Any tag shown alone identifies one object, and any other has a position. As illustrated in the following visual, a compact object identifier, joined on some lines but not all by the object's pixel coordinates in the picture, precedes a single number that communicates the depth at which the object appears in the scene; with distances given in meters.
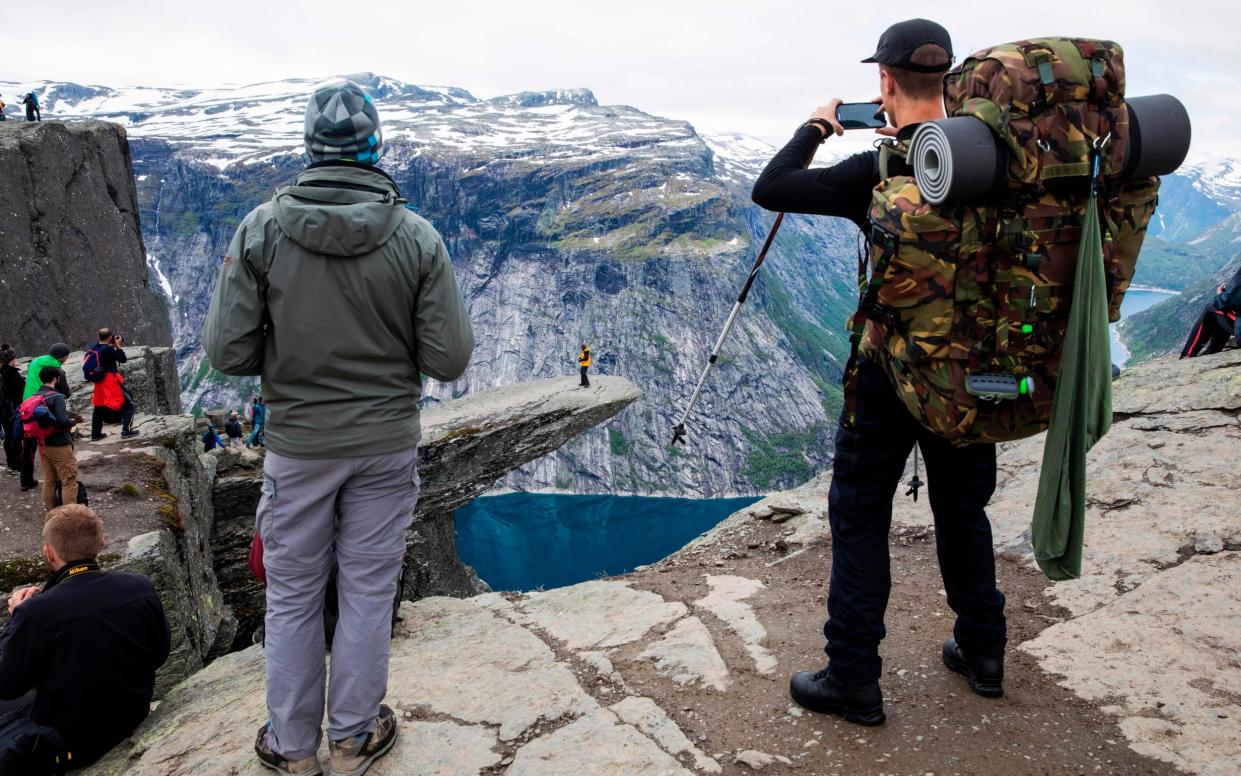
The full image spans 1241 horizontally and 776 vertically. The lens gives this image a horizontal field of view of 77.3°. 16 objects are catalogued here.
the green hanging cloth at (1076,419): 3.03
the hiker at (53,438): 10.59
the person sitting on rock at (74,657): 4.39
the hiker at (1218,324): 11.71
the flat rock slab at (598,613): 5.73
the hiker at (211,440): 28.58
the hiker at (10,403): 12.89
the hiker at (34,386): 11.10
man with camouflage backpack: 3.55
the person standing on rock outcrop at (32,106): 32.16
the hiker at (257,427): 28.45
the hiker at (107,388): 13.48
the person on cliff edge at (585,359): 29.67
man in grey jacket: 3.41
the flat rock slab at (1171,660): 3.75
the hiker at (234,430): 31.95
